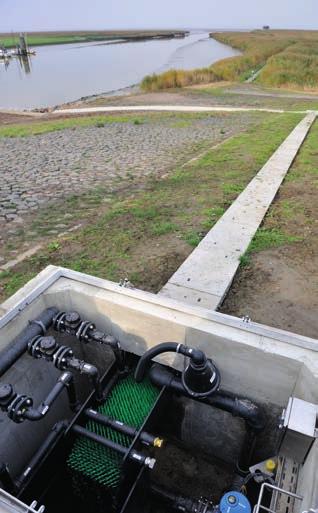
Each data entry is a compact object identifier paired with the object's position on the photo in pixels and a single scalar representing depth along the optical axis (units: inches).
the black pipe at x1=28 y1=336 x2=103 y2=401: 129.2
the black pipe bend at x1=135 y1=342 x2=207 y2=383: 118.4
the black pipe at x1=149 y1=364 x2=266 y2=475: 130.2
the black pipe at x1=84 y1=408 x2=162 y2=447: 123.6
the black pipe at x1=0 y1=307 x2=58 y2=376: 131.1
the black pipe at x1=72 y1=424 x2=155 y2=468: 116.8
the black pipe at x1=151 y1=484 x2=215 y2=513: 120.4
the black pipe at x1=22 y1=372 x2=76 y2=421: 112.2
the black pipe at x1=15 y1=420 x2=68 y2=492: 126.1
